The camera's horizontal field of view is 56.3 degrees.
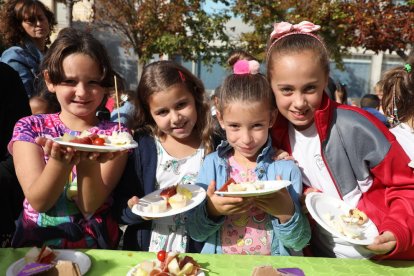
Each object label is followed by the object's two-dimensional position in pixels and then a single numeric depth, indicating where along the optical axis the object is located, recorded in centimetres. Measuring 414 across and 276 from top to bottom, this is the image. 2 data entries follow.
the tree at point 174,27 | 1018
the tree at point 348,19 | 859
